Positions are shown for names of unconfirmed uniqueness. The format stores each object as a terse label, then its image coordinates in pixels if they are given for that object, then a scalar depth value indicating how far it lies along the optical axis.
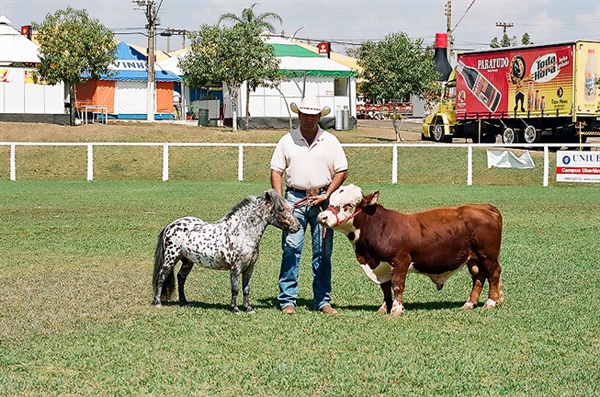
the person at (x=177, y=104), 67.88
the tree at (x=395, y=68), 52.06
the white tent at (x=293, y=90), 55.84
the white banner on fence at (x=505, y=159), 34.38
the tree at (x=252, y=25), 51.22
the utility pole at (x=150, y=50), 56.03
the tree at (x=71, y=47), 50.38
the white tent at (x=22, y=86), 52.72
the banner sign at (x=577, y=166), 32.19
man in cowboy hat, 10.11
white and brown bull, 9.99
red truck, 41.38
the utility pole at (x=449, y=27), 73.50
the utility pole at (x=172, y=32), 102.94
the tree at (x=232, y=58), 50.81
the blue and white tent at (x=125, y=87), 59.12
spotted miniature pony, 10.04
